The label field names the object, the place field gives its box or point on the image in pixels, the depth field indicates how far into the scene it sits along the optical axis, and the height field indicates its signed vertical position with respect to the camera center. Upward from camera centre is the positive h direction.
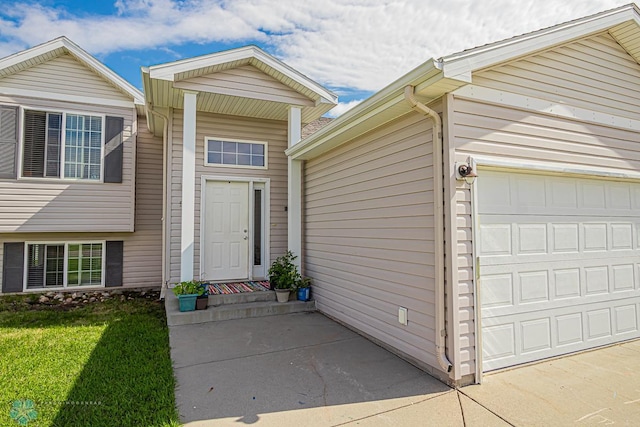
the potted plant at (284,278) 5.79 -0.84
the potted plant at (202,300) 5.28 -1.09
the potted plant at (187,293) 5.18 -0.97
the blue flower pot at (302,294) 5.92 -1.11
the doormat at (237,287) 5.86 -1.04
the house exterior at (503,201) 3.21 +0.26
